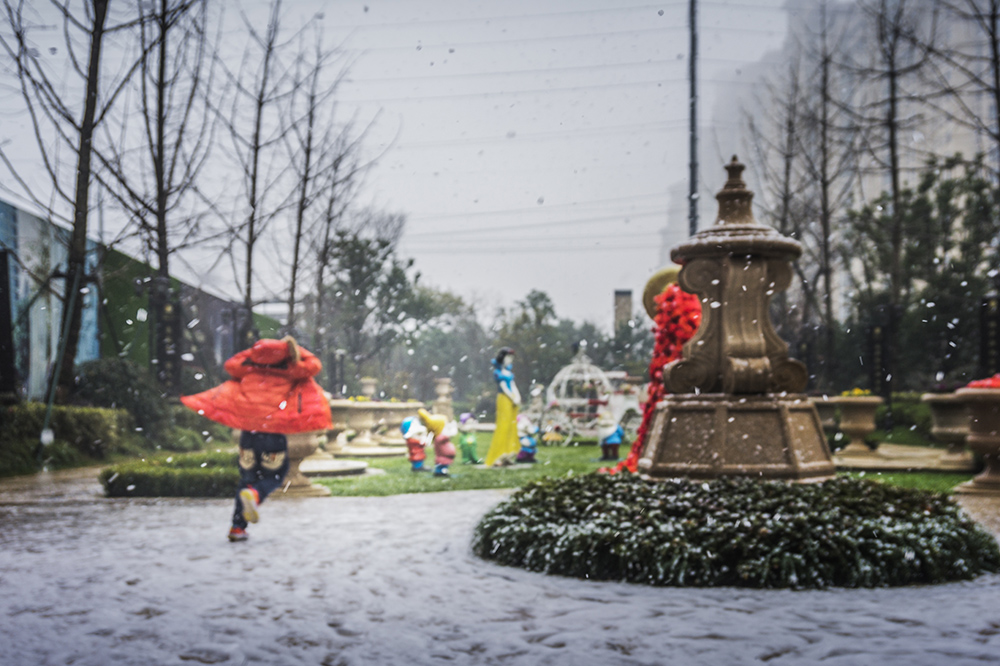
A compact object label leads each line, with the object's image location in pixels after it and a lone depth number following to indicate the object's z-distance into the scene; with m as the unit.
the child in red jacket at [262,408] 6.36
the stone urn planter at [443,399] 21.17
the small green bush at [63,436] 11.69
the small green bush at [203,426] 17.75
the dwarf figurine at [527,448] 13.70
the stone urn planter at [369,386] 19.14
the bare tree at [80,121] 10.81
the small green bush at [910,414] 16.81
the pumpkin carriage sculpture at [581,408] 19.69
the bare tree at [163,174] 13.96
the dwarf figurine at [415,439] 12.10
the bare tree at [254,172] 16.64
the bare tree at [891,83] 14.37
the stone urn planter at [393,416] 17.43
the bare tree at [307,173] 17.78
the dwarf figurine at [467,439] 13.91
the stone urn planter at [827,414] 16.27
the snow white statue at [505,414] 12.51
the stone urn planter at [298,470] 9.27
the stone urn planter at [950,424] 11.96
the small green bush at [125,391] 15.33
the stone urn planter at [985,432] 8.84
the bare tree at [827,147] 19.00
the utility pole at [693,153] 15.20
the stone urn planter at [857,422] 13.30
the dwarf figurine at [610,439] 14.17
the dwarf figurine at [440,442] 11.55
